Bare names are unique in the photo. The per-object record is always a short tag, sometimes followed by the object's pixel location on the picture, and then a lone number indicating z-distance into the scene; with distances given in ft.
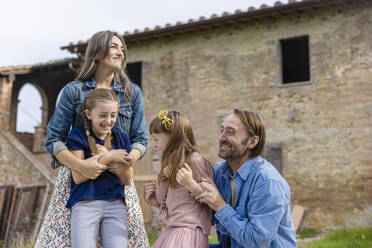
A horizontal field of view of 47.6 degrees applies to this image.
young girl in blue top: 7.57
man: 7.64
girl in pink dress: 8.12
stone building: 29.66
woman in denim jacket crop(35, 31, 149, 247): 7.95
